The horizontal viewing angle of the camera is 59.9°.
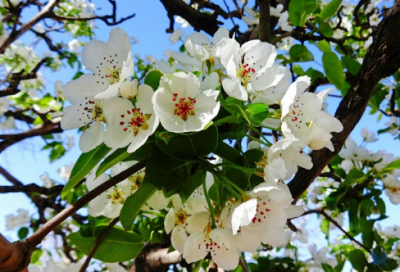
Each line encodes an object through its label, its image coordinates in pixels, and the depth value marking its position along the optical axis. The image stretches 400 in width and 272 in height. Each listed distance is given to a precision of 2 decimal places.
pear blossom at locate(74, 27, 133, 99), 0.17
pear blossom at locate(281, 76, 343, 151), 0.16
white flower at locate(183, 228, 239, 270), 0.17
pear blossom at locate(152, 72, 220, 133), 0.15
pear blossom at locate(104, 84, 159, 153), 0.16
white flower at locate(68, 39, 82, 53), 2.58
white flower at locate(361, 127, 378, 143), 0.47
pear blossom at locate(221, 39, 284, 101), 0.17
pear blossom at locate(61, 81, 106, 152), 0.17
